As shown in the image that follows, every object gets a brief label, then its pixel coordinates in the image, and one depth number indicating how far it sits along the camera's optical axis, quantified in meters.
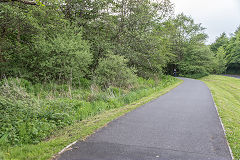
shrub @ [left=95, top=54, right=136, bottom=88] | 11.57
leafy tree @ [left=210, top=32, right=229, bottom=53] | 59.08
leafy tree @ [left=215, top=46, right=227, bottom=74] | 44.41
